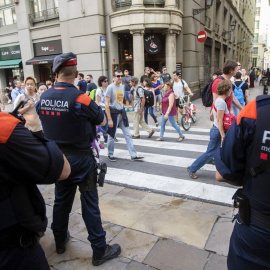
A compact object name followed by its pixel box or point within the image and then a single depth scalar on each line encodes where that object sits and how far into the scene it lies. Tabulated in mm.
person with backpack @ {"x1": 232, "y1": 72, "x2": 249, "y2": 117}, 7152
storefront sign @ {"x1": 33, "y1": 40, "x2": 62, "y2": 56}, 16112
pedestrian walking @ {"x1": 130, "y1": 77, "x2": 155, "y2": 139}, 7623
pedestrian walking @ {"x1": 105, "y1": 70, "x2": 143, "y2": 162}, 5836
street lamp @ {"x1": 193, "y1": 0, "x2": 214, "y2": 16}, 15278
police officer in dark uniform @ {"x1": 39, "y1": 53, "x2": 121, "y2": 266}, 2539
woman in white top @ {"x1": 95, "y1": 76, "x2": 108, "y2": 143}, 7219
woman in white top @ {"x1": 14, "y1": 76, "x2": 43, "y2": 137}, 5078
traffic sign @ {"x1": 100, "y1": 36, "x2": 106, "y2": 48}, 12531
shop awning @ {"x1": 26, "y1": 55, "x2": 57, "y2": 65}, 16094
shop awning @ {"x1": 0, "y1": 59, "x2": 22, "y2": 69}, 18531
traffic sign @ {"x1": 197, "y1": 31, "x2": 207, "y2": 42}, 14483
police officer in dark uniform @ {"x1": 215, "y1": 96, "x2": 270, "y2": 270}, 1507
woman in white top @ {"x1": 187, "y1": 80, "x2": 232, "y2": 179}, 4395
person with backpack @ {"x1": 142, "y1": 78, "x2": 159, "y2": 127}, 8164
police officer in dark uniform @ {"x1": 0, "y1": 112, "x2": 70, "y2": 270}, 1358
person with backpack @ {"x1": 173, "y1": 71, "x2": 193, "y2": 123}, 9664
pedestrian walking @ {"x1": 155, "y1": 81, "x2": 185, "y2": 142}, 7203
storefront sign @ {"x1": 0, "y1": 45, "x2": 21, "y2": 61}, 18689
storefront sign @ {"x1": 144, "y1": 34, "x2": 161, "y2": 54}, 14492
